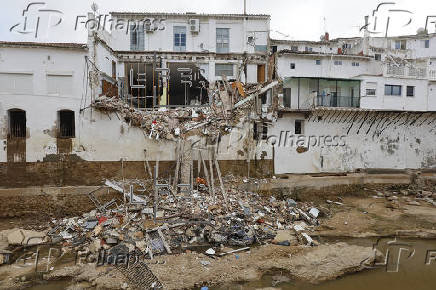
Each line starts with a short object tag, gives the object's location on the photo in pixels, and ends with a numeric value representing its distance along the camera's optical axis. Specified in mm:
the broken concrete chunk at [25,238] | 11578
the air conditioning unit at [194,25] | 22125
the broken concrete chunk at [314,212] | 14484
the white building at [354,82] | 20234
